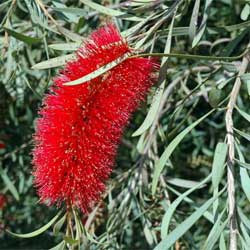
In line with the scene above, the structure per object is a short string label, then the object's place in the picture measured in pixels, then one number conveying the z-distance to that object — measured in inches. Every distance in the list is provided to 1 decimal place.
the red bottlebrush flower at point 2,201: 31.4
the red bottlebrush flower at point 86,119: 17.7
